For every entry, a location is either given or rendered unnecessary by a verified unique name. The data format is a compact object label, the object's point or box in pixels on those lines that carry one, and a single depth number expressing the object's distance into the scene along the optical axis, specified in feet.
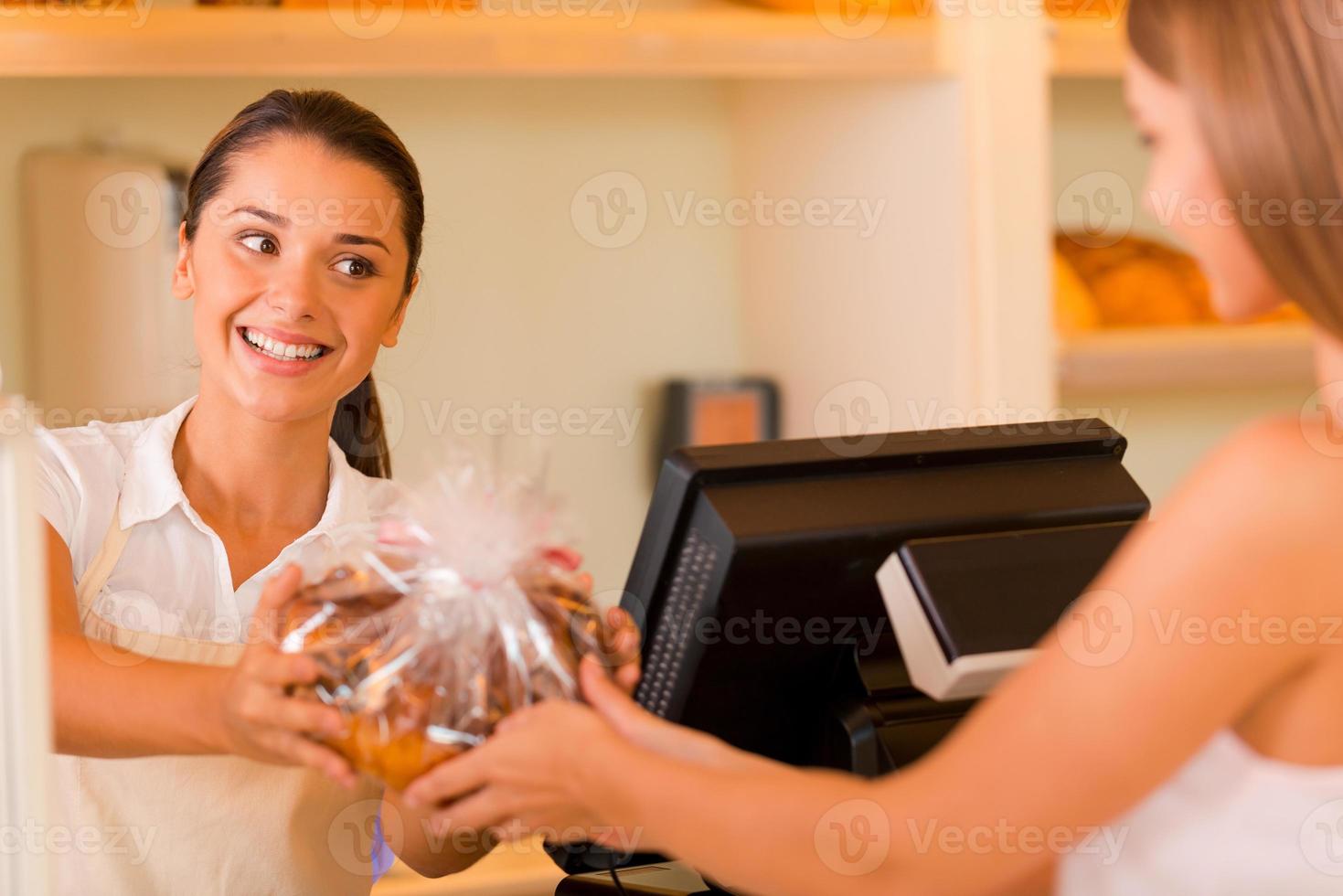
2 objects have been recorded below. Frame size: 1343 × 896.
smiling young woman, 6.66
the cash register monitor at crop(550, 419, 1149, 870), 5.66
